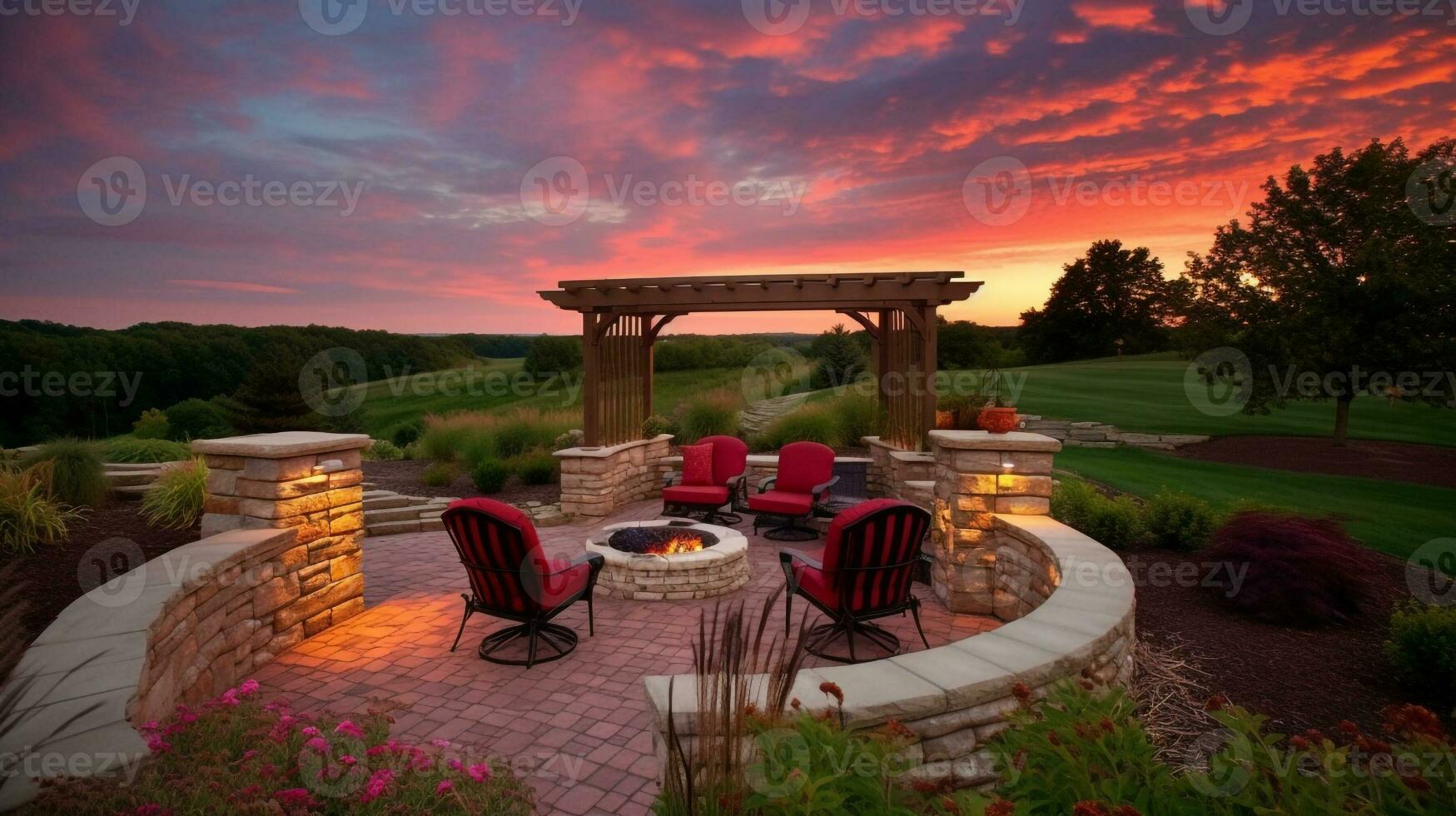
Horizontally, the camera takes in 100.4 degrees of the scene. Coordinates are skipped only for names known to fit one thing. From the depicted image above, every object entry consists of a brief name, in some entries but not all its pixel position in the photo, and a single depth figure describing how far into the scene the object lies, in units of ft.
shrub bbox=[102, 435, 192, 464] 21.24
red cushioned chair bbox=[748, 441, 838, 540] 23.00
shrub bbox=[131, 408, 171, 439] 43.98
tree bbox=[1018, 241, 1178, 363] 116.06
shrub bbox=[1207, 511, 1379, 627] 12.41
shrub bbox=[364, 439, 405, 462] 42.75
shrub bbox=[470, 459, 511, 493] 29.48
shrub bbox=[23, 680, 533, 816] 5.49
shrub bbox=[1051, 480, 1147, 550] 17.49
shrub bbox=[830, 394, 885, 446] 33.27
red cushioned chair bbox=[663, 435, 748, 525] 24.43
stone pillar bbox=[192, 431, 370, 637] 13.41
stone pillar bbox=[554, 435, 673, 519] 26.48
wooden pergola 25.99
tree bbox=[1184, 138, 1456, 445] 38.27
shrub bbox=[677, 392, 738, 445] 33.37
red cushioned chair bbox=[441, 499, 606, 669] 12.60
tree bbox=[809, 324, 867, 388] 63.77
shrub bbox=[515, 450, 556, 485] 31.01
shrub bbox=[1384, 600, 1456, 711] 9.58
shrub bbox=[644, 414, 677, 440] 31.91
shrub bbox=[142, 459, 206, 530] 14.89
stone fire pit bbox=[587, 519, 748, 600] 16.75
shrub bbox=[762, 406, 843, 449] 32.48
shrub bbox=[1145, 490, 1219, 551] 16.78
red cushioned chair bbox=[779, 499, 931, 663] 12.67
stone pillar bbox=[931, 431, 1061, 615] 15.20
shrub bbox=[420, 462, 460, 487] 30.99
